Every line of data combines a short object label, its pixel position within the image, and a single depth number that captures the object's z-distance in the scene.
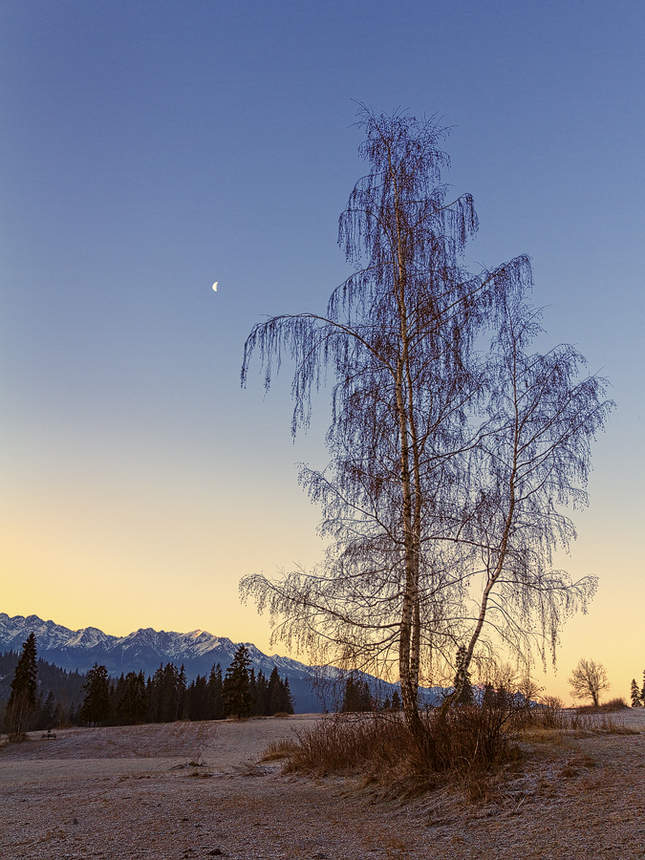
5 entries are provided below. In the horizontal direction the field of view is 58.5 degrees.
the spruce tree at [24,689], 47.25
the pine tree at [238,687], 57.75
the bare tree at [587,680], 41.12
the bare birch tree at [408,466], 8.62
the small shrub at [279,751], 14.06
